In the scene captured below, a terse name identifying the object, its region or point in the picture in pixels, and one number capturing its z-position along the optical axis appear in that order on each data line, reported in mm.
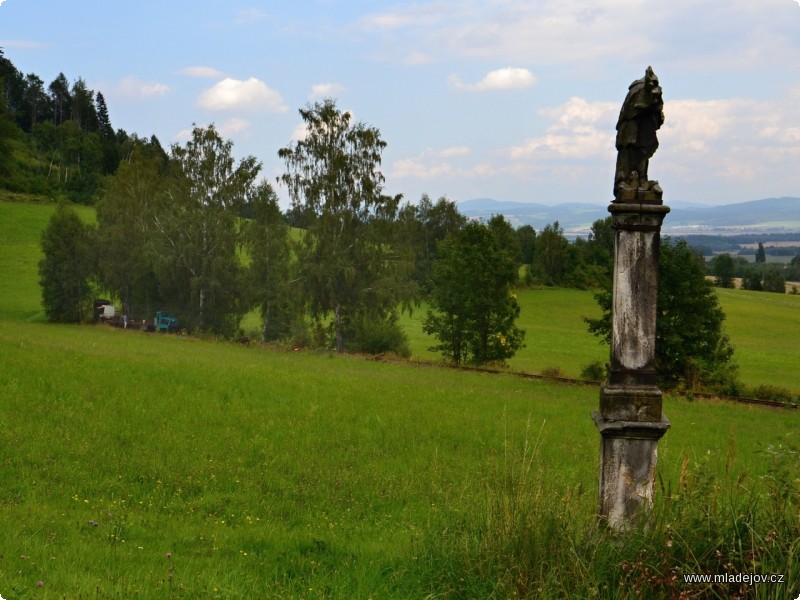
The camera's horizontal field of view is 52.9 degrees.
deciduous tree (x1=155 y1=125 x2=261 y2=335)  47281
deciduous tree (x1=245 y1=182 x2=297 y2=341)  45906
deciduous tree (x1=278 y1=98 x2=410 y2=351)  42625
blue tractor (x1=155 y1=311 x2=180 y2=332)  50031
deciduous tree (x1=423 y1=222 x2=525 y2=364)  38281
